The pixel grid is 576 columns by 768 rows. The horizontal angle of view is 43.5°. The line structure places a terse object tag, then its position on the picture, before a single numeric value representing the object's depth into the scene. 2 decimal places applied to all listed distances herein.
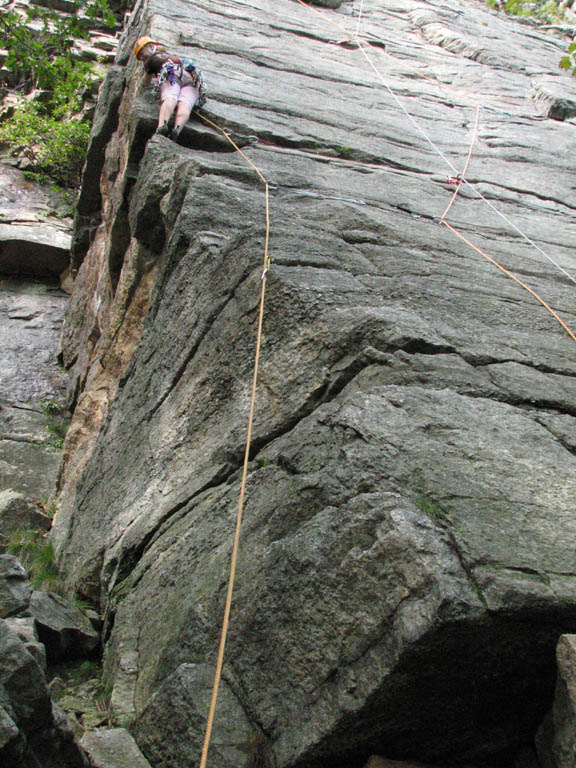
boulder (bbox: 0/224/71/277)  13.89
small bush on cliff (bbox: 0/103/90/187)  16.06
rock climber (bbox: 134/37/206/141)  7.11
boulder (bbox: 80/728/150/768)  2.97
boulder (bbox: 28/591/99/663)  3.89
